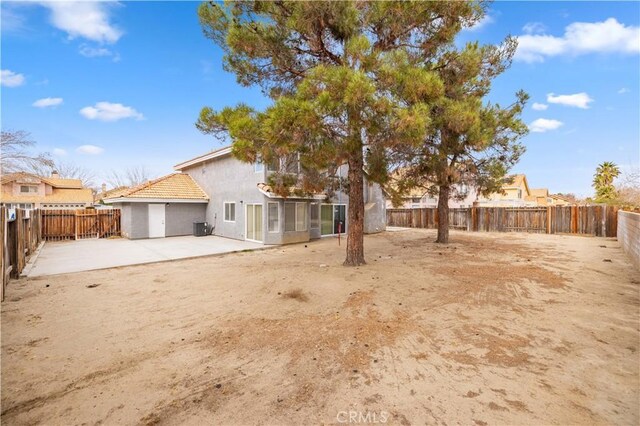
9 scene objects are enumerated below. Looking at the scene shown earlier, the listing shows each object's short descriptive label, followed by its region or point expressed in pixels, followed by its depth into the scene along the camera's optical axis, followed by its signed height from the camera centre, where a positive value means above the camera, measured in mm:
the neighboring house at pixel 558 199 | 44844 +1746
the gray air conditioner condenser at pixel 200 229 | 17219 -1108
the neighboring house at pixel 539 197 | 39688 +1894
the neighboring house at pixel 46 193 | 27109 +1858
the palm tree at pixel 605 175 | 28062 +3453
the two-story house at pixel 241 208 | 13938 +141
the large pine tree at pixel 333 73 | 5938 +3238
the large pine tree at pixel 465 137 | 8594 +2601
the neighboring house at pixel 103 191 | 16469 +1067
